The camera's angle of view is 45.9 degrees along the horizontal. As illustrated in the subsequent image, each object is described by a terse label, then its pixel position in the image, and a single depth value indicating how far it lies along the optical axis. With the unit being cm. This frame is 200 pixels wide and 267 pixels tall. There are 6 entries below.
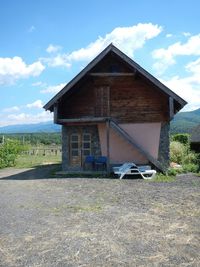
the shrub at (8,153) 1616
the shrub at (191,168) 1211
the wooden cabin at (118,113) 1232
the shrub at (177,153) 1485
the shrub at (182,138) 2103
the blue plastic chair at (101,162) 1214
